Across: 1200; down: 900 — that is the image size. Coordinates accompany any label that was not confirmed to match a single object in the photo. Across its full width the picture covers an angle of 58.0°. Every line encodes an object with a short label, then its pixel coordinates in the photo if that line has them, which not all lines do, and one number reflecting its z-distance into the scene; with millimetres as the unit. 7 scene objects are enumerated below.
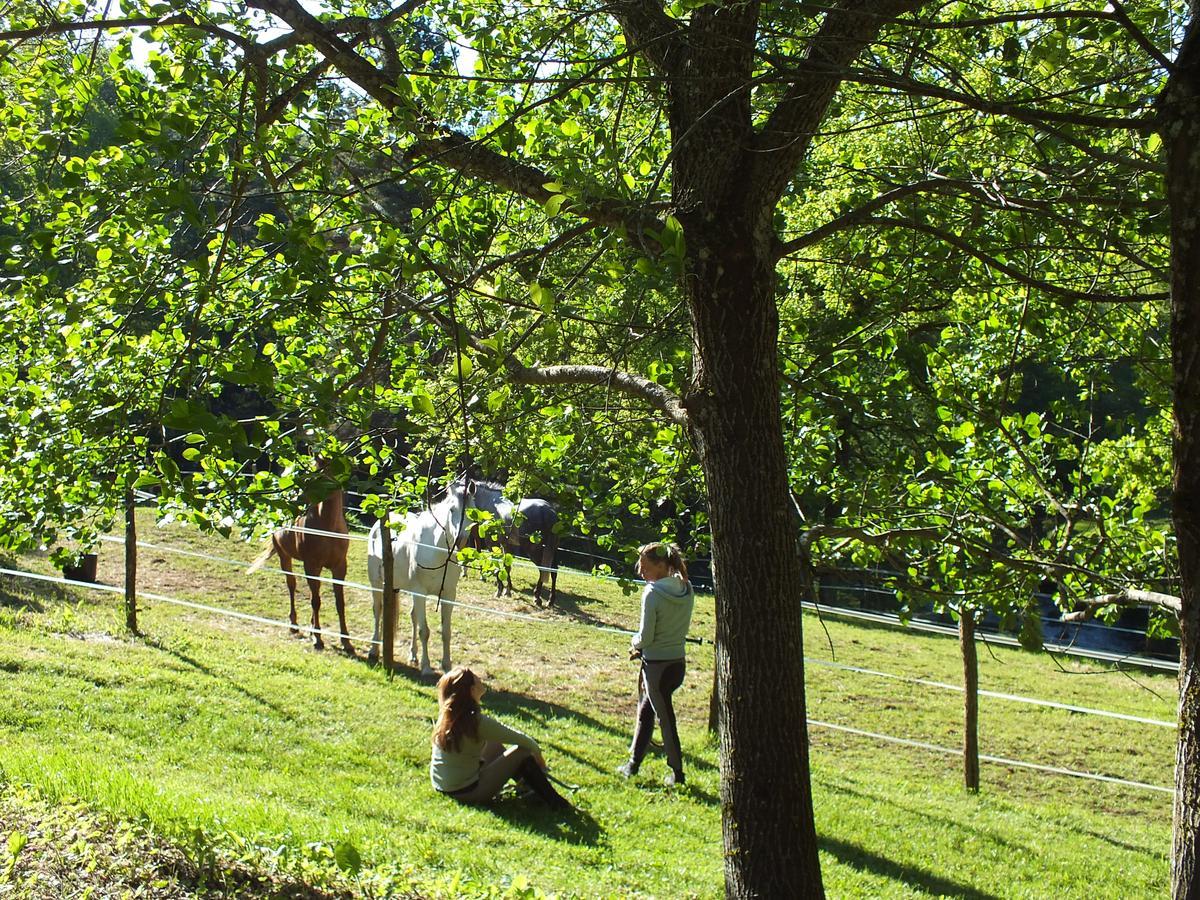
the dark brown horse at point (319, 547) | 12172
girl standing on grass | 8266
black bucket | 13191
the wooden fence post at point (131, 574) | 11156
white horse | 11359
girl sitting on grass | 7402
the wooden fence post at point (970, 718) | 10141
